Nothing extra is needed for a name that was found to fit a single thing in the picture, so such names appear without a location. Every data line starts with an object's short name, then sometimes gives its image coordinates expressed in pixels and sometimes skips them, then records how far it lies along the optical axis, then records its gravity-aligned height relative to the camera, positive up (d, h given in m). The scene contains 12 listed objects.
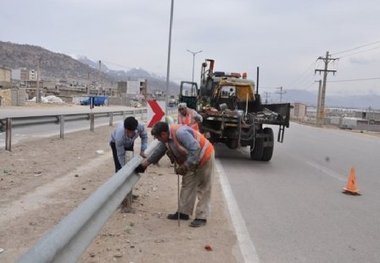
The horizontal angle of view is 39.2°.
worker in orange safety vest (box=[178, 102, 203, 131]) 12.33 -0.68
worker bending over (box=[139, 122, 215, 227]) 6.65 -0.97
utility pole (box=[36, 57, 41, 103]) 72.77 -2.83
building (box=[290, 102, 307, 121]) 119.95 -3.97
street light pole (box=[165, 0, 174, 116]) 18.95 +1.31
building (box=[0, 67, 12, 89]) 80.06 +0.03
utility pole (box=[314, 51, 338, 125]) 67.44 +2.24
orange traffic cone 10.35 -1.76
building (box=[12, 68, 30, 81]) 145.88 +0.56
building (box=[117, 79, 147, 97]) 37.82 -0.78
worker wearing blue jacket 7.48 -0.80
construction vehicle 15.25 -0.73
